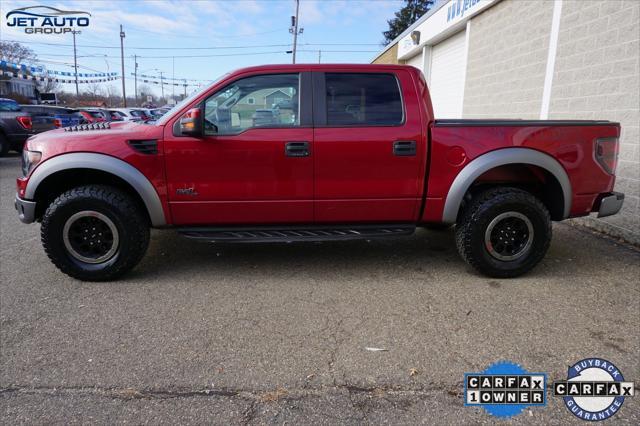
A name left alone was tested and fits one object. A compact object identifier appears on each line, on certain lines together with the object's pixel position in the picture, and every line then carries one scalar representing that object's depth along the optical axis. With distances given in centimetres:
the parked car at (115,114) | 1848
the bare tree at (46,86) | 6656
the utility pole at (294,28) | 4023
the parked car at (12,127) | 1180
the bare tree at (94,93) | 7406
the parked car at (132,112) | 1991
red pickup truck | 377
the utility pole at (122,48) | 4941
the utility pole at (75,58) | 5359
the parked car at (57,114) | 1325
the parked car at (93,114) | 1642
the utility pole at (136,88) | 7866
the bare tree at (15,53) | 5622
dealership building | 546
